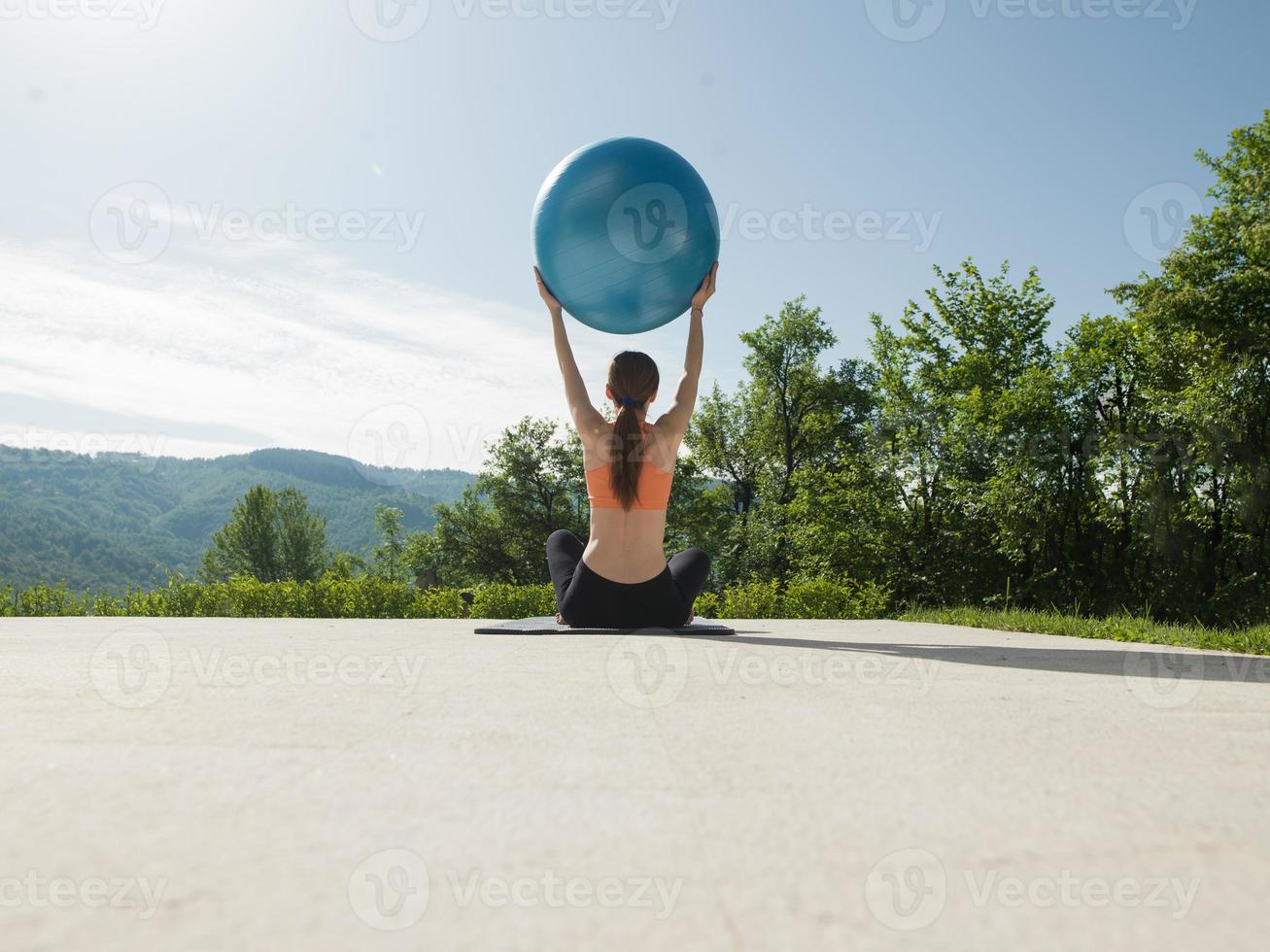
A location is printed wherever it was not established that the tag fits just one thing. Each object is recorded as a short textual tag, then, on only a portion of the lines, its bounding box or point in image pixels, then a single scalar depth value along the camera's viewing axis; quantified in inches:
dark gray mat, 193.0
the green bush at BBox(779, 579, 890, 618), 387.9
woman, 185.0
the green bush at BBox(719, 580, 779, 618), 374.0
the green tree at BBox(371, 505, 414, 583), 2449.6
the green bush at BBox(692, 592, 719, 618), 385.4
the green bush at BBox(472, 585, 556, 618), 363.9
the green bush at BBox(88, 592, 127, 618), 351.3
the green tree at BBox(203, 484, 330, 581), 2081.7
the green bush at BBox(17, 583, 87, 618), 355.9
